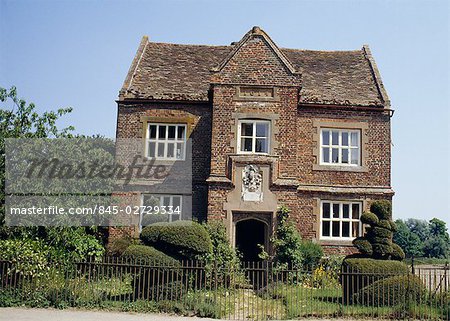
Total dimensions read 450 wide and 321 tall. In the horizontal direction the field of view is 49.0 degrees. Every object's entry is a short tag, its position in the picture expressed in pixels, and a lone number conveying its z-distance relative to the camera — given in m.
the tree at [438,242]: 73.38
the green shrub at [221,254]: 16.52
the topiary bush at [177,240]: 15.77
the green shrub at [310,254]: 19.97
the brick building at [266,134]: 20.12
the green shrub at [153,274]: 14.62
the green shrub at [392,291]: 14.54
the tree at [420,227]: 92.47
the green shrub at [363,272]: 14.96
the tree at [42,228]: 16.88
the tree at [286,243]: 19.19
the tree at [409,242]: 73.01
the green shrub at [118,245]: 19.98
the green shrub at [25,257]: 14.73
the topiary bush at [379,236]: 16.38
